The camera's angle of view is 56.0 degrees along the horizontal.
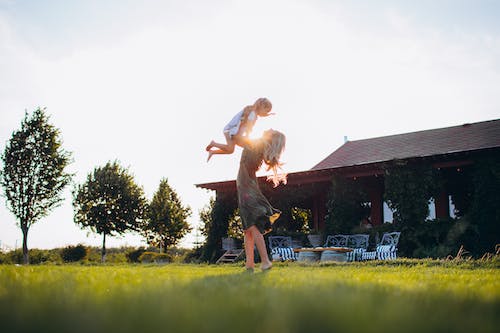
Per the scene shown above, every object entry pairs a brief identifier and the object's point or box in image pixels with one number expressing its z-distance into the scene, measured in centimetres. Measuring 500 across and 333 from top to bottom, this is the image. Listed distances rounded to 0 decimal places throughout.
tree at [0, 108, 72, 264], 2230
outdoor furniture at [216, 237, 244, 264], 1722
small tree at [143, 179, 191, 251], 2808
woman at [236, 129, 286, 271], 539
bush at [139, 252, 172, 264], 1972
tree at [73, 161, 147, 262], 2641
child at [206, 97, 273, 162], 561
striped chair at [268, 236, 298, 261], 1478
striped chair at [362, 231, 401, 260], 1352
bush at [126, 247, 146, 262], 2322
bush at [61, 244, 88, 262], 2252
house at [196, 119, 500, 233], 1509
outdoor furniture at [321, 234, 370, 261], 1239
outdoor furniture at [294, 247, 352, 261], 1236
